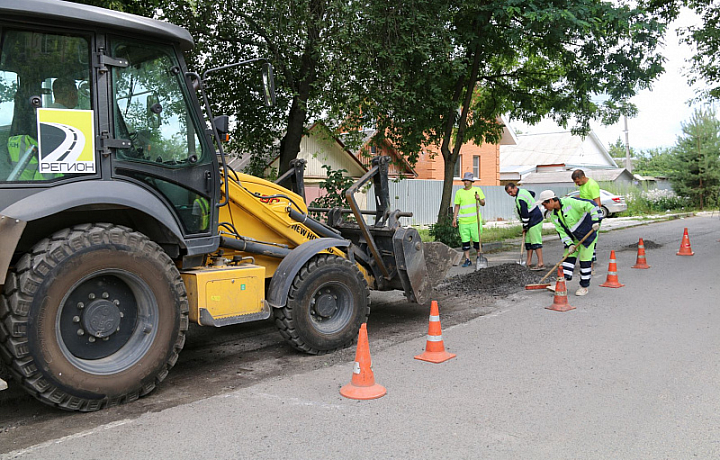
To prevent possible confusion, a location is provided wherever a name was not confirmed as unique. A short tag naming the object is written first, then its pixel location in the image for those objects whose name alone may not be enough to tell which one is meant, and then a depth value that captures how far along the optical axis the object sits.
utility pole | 50.44
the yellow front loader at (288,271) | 5.15
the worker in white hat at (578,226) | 8.84
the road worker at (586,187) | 10.15
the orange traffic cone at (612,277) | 9.56
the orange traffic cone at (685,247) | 13.56
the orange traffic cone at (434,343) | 5.62
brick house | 30.66
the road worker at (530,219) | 11.38
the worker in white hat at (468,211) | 11.80
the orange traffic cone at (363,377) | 4.66
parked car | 28.55
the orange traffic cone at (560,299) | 7.85
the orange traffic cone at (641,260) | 11.71
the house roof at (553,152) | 49.25
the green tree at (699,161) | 32.62
